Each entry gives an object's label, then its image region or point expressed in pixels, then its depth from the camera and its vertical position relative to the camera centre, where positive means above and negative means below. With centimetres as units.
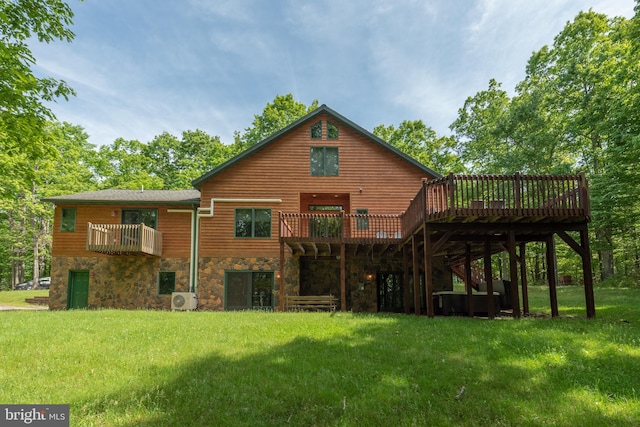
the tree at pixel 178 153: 3422 +1012
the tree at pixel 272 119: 3120 +1171
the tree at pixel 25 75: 904 +479
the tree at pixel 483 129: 2691 +981
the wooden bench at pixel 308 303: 1474 -160
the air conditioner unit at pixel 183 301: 1581 -156
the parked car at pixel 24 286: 3021 -168
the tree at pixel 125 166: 3152 +852
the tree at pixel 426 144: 3031 +935
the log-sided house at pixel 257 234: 1625 +120
